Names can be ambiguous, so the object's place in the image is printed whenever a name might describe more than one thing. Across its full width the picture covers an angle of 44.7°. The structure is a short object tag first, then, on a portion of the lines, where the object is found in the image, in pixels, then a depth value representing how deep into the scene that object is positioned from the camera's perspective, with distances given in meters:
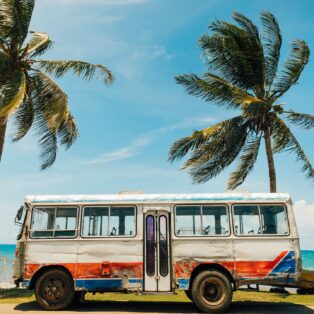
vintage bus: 10.05
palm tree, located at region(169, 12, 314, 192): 17.96
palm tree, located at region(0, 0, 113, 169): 15.32
